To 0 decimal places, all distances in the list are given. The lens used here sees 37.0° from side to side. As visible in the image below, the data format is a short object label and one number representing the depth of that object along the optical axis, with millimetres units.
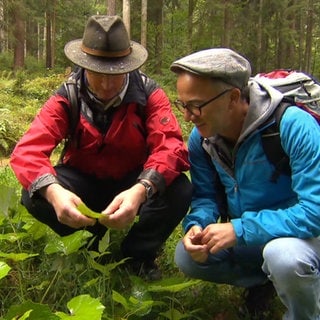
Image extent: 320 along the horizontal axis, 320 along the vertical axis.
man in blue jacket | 2207
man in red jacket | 2801
